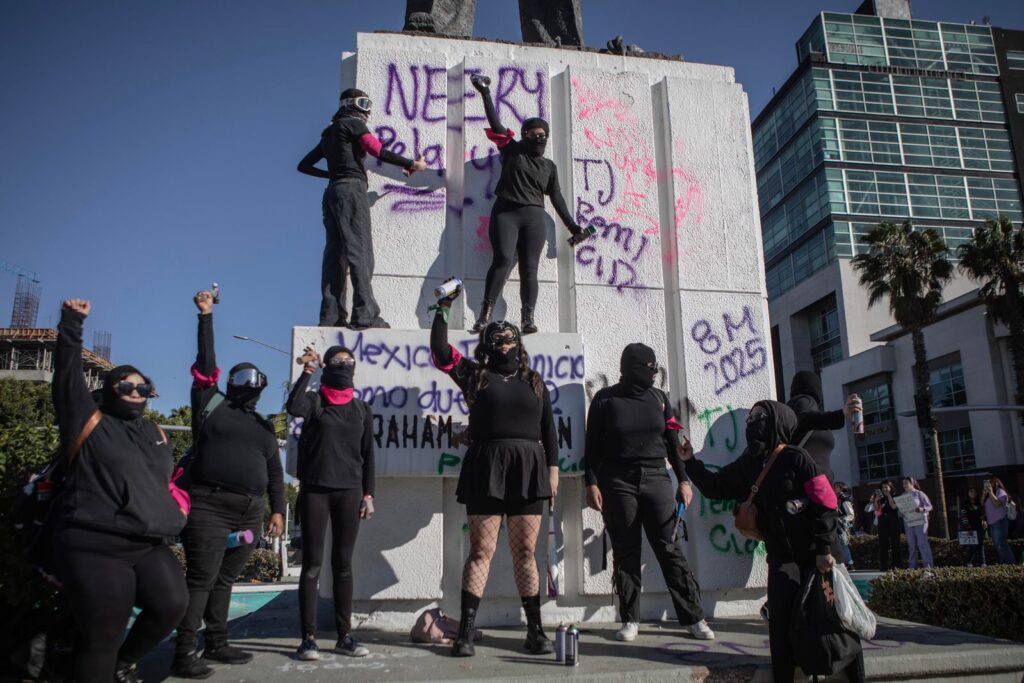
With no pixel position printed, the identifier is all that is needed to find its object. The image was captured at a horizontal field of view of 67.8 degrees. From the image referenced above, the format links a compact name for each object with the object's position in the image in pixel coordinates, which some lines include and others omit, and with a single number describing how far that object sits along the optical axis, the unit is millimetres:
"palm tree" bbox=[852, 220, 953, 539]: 26859
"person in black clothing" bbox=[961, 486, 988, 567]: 15258
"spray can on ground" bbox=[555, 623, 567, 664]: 4391
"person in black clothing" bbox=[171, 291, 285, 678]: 4312
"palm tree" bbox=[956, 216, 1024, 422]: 26234
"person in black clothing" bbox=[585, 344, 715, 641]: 5305
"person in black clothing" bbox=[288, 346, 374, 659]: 4625
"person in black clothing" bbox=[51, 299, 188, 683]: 3377
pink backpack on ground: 5098
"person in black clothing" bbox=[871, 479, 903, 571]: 15125
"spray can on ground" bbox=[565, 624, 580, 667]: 4322
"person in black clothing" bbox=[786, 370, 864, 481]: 5141
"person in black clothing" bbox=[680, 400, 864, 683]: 4234
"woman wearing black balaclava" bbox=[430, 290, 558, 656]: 4734
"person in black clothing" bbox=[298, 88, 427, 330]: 6082
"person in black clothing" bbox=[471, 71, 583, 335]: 6352
